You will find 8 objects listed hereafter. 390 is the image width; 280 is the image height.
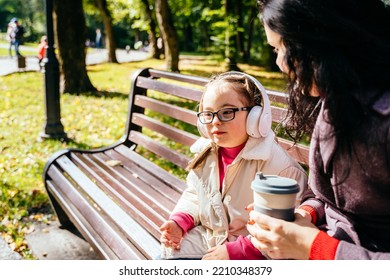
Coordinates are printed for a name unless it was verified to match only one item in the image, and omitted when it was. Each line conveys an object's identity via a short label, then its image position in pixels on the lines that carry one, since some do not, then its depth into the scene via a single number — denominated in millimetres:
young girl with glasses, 2057
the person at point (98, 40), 38312
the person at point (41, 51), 13228
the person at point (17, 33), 19300
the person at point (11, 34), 19984
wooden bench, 2502
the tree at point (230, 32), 15523
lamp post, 6117
